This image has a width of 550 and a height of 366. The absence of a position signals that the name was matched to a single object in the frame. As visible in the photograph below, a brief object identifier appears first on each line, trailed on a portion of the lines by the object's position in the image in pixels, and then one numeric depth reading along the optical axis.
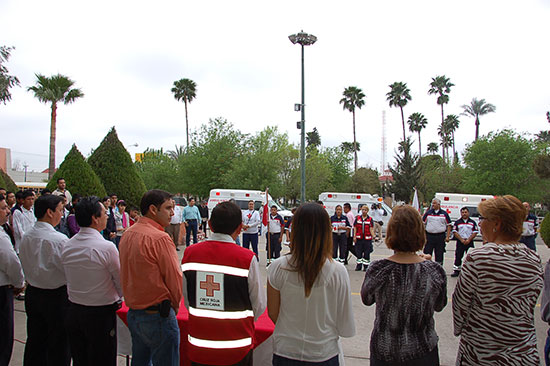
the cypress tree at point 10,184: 18.53
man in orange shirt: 3.03
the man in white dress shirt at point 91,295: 3.37
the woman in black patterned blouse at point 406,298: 2.57
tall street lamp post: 18.83
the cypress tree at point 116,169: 14.12
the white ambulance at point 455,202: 19.12
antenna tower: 90.19
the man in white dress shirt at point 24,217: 7.57
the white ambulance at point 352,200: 21.55
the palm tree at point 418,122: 68.69
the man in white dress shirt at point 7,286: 3.89
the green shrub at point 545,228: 8.46
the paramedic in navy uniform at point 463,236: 10.33
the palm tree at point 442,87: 56.41
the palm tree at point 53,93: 31.95
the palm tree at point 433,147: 85.69
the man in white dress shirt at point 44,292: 3.80
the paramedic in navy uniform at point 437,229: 10.48
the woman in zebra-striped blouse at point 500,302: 2.59
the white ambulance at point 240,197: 21.69
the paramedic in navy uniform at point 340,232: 11.55
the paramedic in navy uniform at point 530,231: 10.11
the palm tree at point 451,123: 66.94
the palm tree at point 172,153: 77.14
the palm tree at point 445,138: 60.81
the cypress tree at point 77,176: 11.89
